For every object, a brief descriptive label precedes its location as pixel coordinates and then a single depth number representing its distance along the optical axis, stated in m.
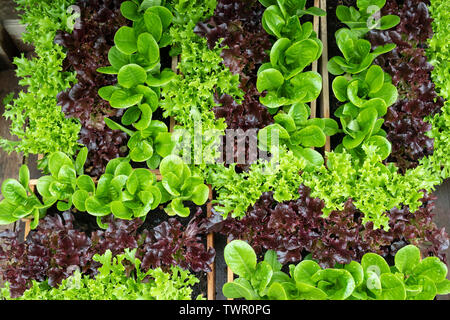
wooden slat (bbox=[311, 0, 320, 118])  1.99
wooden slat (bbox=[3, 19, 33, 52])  2.48
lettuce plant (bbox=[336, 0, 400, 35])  1.99
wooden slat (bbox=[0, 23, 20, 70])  2.45
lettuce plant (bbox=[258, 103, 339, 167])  1.82
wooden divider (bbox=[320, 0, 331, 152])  2.01
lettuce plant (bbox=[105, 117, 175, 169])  1.87
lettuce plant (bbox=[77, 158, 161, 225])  1.76
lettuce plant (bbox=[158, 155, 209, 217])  1.78
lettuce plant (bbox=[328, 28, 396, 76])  1.93
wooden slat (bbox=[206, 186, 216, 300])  1.78
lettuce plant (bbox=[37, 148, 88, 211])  1.82
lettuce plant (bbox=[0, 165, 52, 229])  1.80
